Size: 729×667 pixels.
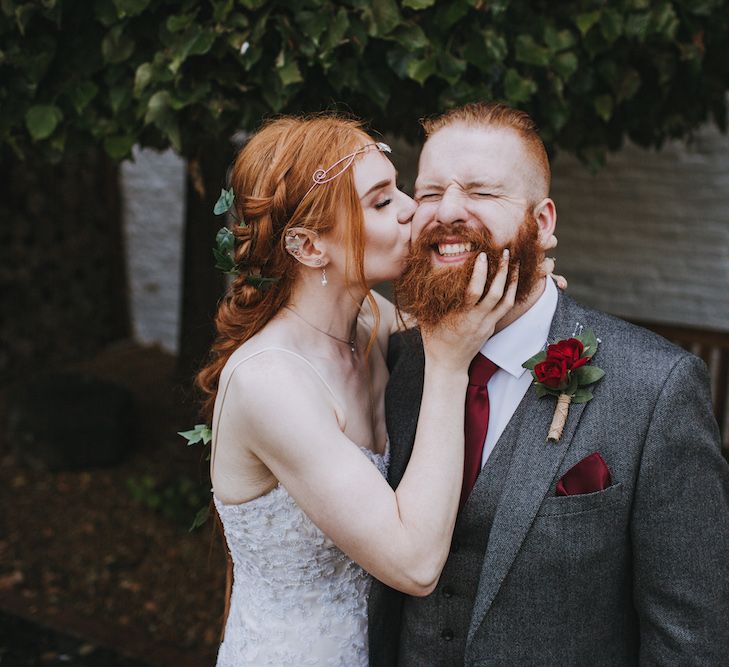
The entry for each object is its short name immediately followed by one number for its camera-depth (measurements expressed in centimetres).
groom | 188
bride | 193
